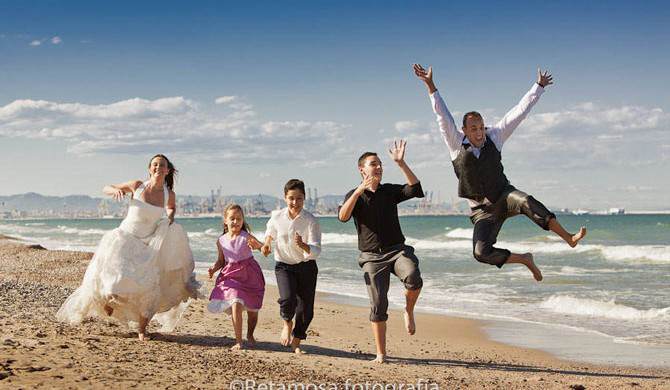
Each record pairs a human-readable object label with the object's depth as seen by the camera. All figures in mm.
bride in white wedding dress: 7605
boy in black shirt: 7312
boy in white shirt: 7754
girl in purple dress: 7852
